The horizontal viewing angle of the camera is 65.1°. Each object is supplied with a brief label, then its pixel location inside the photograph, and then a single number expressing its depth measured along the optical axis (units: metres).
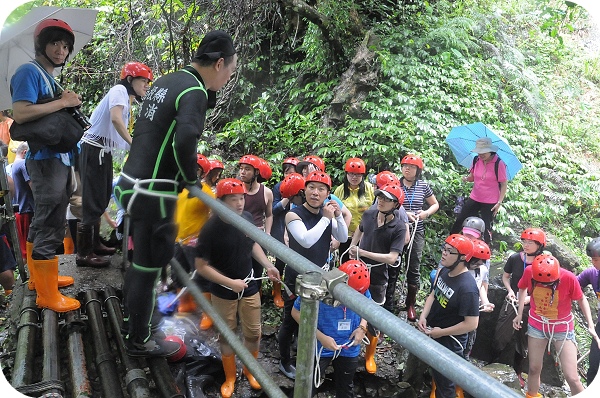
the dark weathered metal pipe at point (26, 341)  2.91
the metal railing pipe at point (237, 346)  1.80
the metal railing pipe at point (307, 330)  1.46
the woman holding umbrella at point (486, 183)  6.93
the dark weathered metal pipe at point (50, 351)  2.82
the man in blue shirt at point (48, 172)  3.69
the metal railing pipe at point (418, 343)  0.97
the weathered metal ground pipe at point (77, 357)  2.85
